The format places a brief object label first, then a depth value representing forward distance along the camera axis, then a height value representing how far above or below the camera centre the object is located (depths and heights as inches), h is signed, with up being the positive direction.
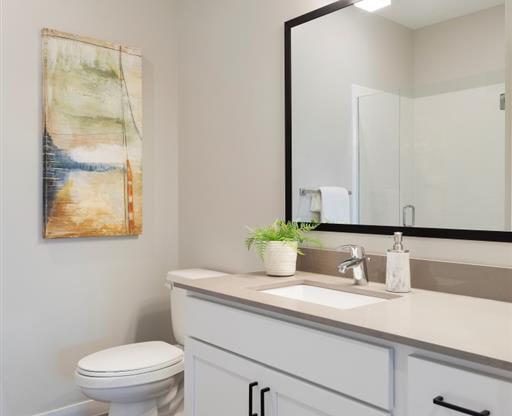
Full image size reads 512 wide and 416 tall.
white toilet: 72.7 -27.1
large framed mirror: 54.7 +11.5
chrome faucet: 62.4 -8.1
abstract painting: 85.7 +12.8
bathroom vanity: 35.7 -13.5
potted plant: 69.1 -6.1
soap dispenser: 56.9 -8.0
